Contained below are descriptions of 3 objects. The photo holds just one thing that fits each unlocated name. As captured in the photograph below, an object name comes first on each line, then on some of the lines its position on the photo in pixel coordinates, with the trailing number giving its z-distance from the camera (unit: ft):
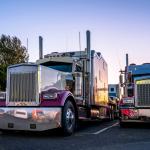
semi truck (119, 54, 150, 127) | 27.40
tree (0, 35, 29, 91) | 102.79
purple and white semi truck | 21.28
